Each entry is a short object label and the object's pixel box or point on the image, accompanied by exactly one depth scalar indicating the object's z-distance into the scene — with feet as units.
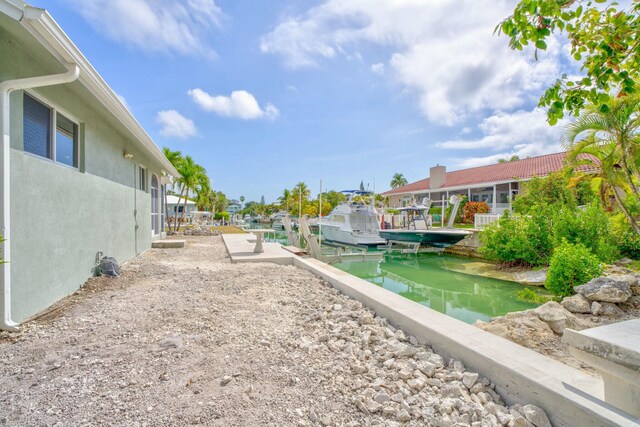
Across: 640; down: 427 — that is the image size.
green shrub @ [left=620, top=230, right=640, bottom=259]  30.09
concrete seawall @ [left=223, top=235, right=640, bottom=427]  5.49
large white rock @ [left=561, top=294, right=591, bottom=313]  15.61
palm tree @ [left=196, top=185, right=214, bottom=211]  78.85
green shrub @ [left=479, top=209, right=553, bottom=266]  33.19
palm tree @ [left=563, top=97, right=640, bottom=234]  18.92
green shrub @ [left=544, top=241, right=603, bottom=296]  19.82
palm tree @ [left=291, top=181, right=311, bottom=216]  167.45
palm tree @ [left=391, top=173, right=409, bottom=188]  176.45
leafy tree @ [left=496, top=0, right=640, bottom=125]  7.20
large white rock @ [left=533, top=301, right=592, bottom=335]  12.91
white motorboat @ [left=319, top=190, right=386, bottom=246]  58.85
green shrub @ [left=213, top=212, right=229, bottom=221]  130.12
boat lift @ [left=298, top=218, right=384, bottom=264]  34.32
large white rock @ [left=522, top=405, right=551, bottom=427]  5.87
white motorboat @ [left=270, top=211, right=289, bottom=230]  131.03
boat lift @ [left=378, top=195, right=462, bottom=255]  53.42
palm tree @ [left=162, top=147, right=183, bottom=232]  63.10
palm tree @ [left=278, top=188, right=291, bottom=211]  180.45
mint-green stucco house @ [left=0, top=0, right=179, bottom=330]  10.26
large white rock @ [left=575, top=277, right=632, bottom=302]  15.51
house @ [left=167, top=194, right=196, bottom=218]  75.36
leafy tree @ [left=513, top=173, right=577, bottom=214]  42.37
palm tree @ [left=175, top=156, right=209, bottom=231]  66.39
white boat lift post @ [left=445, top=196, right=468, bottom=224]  71.00
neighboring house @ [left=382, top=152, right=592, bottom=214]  65.82
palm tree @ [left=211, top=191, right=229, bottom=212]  175.42
